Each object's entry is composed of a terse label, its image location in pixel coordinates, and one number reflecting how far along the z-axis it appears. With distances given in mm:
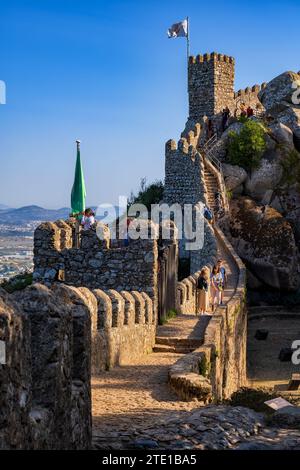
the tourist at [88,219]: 14641
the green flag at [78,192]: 19609
